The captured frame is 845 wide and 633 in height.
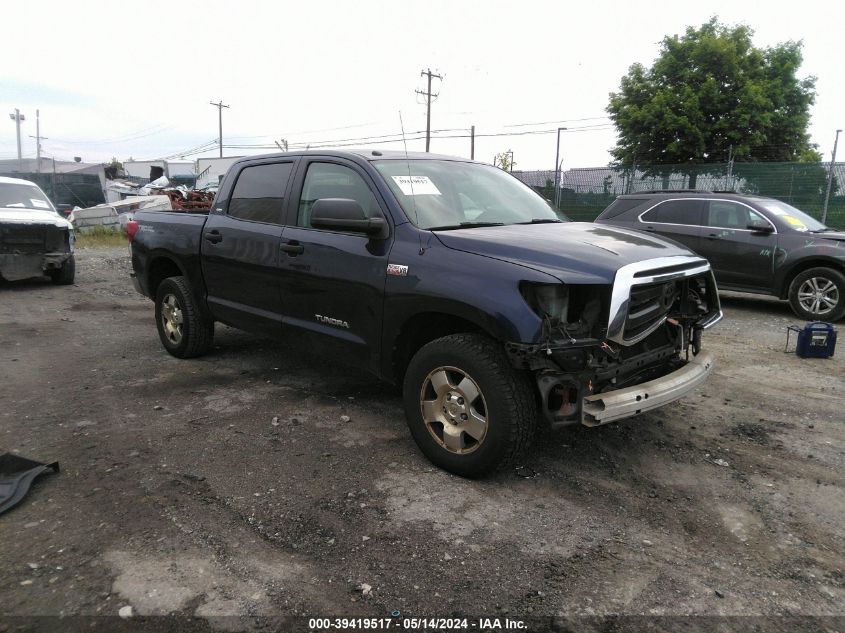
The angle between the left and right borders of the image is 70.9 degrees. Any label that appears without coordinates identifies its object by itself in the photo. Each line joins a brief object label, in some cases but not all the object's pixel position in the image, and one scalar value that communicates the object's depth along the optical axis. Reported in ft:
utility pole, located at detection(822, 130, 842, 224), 45.03
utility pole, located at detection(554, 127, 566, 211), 60.29
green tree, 69.31
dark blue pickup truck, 9.91
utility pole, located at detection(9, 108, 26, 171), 219.61
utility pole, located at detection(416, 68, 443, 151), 112.81
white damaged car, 31.94
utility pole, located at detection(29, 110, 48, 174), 265.54
